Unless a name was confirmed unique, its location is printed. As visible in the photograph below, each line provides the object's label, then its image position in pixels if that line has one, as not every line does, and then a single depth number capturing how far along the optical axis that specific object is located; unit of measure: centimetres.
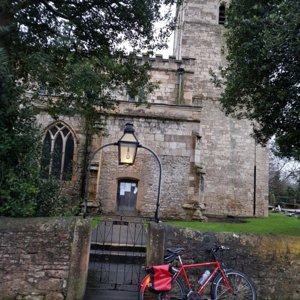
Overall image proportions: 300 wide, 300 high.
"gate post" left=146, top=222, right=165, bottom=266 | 639
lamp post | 710
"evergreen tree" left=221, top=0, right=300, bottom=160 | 904
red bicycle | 576
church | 1822
